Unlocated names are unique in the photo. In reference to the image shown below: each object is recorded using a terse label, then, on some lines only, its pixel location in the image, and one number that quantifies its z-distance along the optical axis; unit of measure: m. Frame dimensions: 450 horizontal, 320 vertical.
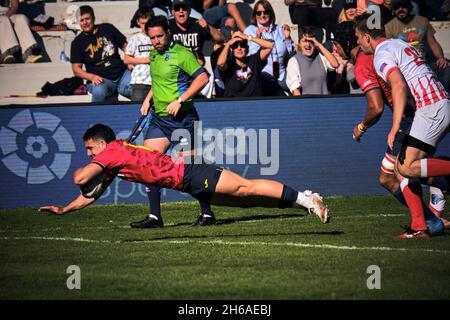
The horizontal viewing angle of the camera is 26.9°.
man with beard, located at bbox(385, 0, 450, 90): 15.56
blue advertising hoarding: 14.45
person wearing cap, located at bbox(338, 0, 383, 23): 16.61
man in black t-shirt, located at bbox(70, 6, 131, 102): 15.66
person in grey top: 15.48
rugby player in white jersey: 9.61
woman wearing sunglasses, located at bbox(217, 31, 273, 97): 15.03
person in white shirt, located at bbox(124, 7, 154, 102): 15.40
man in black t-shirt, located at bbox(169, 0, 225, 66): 15.70
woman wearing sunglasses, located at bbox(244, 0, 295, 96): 15.88
